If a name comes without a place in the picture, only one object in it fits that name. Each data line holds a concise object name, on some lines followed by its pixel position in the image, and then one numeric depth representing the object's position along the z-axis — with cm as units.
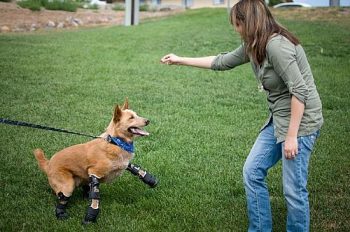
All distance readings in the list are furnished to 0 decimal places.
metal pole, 2257
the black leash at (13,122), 480
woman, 371
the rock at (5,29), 1755
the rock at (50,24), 2017
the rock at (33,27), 1922
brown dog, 486
